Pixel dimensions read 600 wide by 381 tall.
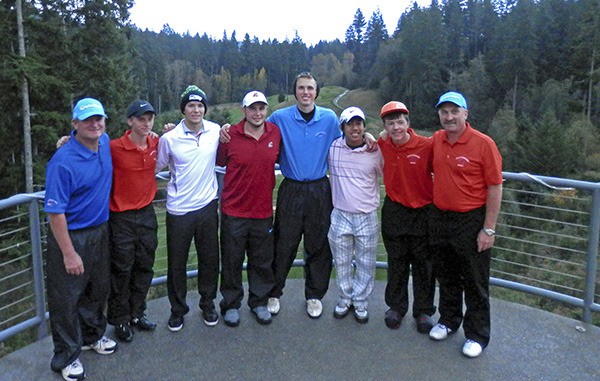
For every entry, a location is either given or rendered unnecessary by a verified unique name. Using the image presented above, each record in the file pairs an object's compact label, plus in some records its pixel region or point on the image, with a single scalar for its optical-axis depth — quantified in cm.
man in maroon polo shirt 396
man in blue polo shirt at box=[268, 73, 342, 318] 405
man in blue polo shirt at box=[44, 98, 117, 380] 315
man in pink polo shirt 403
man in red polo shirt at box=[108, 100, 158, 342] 361
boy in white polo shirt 384
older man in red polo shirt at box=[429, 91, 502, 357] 346
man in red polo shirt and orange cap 383
